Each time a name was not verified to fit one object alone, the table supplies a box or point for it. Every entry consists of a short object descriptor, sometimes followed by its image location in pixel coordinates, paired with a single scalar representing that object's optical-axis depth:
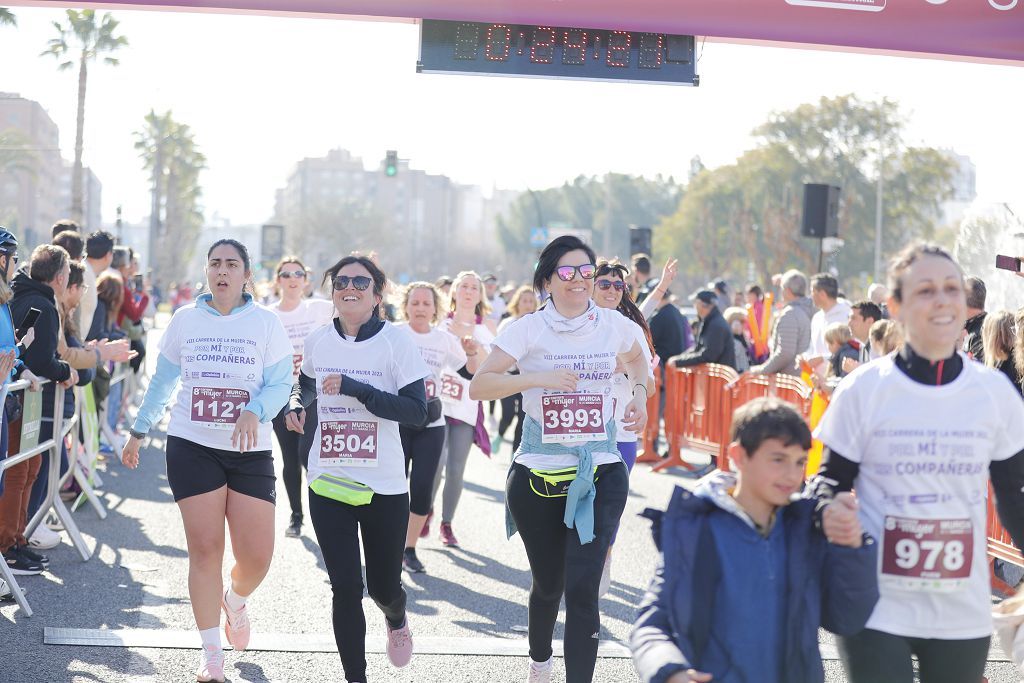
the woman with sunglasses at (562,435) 5.20
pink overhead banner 12.33
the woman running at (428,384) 8.00
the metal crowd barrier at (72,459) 7.38
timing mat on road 6.31
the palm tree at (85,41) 42.44
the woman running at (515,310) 12.37
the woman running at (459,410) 9.11
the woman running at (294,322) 9.32
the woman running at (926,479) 3.34
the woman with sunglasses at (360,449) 5.35
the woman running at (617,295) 7.21
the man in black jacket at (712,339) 13.52
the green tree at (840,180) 58.67
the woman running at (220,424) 5.64
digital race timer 12.57
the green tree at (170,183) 72.81
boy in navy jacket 3.24
